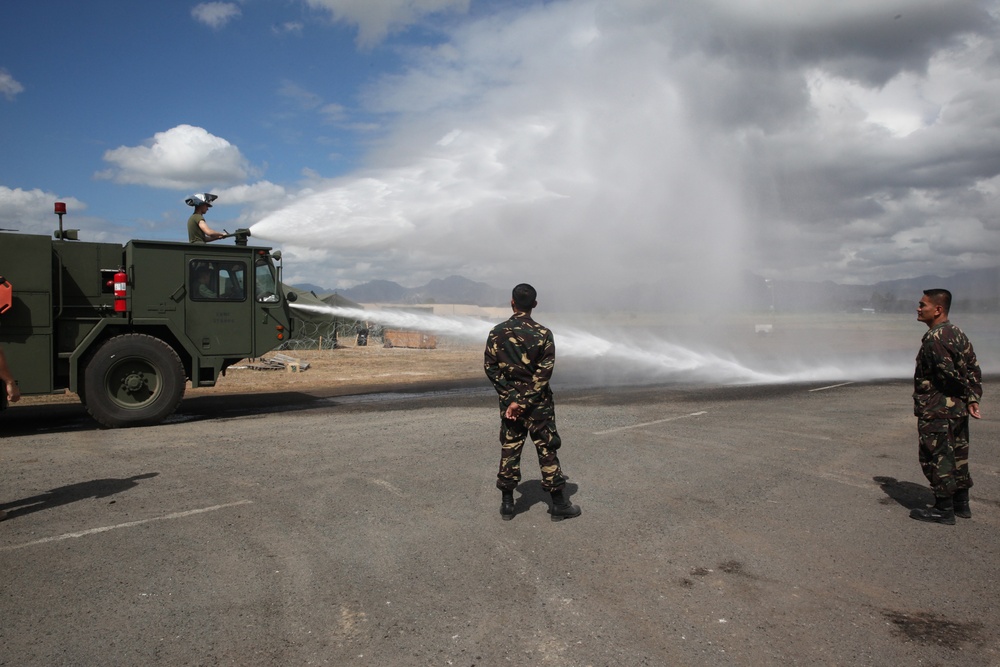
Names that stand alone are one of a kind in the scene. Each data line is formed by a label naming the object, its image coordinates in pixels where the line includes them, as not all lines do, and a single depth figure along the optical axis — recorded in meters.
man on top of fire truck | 10.53
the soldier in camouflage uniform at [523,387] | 5.15
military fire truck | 9.04
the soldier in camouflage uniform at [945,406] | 5.37
